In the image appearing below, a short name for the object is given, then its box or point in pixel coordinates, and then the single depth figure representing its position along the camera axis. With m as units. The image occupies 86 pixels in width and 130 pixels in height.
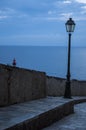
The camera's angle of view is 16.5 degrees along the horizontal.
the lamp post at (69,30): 11.90
